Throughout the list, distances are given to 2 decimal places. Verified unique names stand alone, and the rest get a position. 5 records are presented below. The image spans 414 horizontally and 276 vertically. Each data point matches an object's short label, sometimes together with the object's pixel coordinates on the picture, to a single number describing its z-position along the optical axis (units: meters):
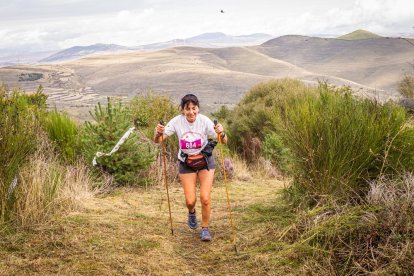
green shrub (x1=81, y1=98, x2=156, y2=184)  7.92
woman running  5.25
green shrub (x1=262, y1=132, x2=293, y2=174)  14.36
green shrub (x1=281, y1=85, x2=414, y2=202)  4.84
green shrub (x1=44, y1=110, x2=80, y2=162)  8.28
